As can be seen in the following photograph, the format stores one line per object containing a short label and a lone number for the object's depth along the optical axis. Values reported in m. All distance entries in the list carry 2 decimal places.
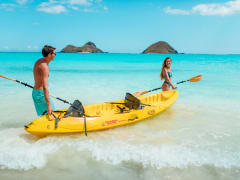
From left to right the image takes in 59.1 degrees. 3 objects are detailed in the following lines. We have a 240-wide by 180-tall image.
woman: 6.24
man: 3.72
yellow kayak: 4.32
